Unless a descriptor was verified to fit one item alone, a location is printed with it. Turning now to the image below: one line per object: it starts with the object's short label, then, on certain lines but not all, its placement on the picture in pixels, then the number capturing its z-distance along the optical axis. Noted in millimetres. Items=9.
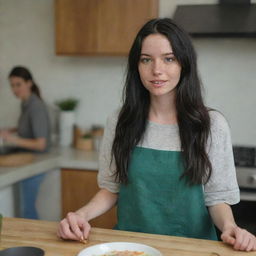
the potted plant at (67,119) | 3287
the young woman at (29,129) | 2795
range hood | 2471
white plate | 1038
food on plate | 1046
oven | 2369
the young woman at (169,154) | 1317
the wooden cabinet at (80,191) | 2777
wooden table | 1076
